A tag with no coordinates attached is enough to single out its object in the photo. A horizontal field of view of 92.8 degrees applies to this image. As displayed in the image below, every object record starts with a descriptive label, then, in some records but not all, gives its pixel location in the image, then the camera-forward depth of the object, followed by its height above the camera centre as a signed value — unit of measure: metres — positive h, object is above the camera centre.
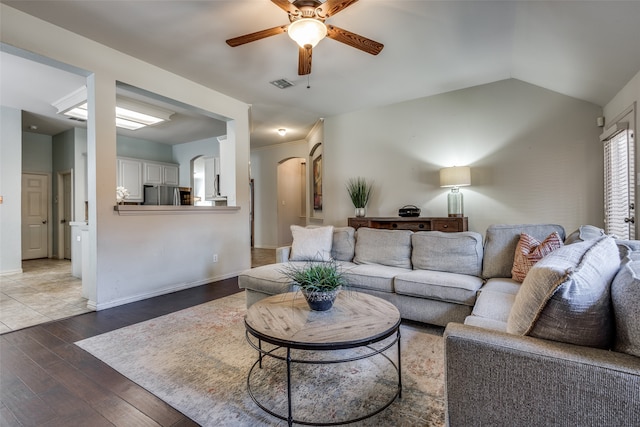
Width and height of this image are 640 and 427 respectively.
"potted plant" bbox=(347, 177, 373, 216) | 5.11 +0.29
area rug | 1.52 -1.02
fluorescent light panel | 4.45 +1.58
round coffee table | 1.39 -0.60
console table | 4.17 -0.22
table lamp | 4.13 +0.35
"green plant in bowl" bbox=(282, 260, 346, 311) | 1.69 -0.43
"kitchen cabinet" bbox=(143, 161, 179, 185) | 7.14 +0.91
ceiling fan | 2.22 +1.42
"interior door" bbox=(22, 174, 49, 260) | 6.46 -0.09
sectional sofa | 0.80 -0.42
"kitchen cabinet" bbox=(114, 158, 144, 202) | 6.64 +0.77
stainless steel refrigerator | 6.81 +0.37
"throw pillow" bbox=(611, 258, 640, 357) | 0.82 -0.29
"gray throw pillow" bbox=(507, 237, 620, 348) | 0.90 -0.29
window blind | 2.89 +0.22
